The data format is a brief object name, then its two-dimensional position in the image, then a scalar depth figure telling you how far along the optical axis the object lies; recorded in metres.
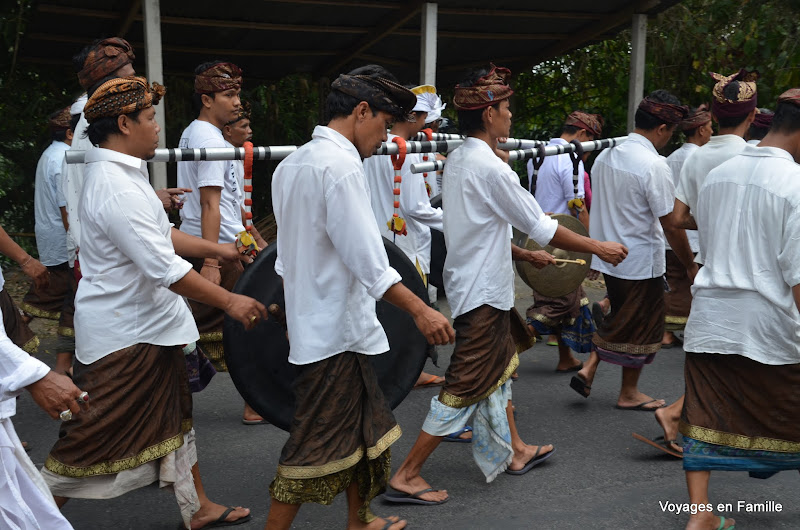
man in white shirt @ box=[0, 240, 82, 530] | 2.21
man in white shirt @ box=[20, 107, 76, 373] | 5.58
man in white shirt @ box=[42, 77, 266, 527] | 2.78
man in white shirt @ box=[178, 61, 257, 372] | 4.39
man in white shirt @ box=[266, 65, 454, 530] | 2.78
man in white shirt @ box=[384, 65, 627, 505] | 3.58
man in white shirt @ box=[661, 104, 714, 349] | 5.98
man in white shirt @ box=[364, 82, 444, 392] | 5.09
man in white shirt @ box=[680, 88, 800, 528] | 3.05
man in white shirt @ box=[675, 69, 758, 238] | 4.27
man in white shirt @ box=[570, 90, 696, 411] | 4.66
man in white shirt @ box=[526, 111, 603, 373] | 5.55
